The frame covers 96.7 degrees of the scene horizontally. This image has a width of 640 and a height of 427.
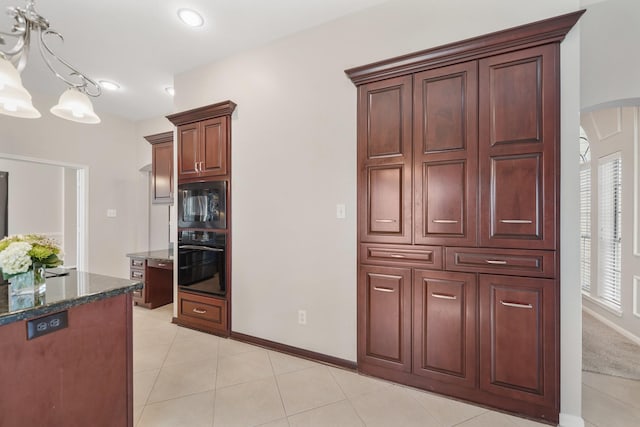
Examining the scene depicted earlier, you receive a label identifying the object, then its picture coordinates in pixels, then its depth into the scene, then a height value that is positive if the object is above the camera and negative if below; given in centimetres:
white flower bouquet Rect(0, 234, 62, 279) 126 -19
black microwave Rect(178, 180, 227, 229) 307 +9
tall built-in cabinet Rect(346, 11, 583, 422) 179 -4
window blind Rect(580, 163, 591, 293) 408 -21
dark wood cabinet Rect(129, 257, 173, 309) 402 -99
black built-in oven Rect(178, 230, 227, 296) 307 -56
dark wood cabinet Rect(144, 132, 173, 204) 402 +65
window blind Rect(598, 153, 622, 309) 341 -19
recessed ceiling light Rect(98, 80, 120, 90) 365 +167
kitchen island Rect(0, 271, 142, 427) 117 -67
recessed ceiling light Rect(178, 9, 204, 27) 242 +171
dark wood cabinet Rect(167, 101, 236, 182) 305 +80
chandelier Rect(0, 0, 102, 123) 146 +73
